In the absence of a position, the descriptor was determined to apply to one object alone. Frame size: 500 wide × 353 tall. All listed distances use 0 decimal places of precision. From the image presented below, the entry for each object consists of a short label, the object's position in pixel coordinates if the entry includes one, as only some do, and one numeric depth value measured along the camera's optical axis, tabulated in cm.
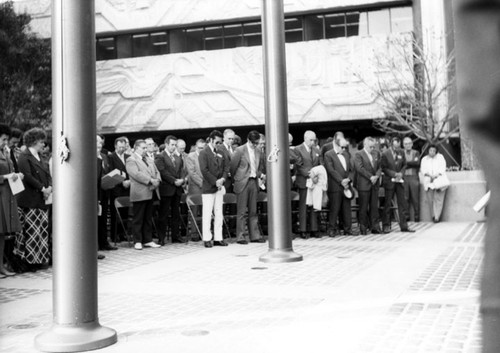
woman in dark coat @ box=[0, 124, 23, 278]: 849
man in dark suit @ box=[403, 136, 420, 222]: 1738
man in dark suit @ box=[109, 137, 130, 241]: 1291
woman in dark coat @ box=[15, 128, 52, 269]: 918
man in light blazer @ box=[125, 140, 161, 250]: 1191
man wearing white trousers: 1200
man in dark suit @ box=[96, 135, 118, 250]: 1173
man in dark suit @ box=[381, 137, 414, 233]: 1417
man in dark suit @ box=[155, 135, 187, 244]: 1268
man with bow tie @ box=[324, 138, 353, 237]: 1360
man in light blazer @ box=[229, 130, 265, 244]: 1251
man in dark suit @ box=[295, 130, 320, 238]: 1331
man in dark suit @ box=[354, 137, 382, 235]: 1390
